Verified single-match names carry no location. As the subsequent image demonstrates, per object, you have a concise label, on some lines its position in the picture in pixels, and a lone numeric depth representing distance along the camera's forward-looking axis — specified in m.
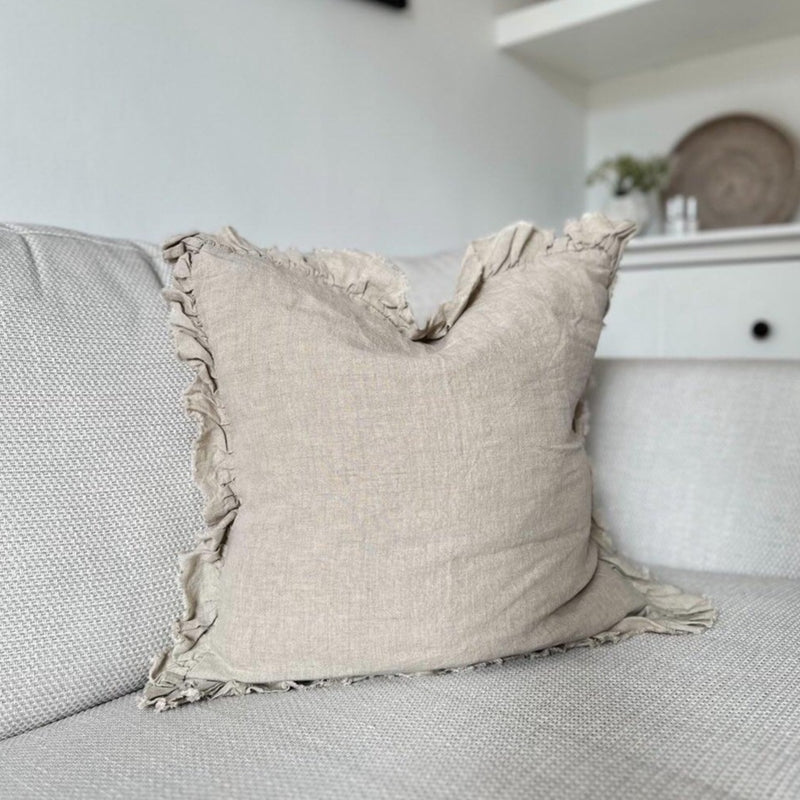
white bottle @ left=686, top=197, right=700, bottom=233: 1.93
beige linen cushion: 0.66
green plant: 1.97
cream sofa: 0.55
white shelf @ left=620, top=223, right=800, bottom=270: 1.62
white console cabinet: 1.65
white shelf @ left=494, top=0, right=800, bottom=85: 1.76
